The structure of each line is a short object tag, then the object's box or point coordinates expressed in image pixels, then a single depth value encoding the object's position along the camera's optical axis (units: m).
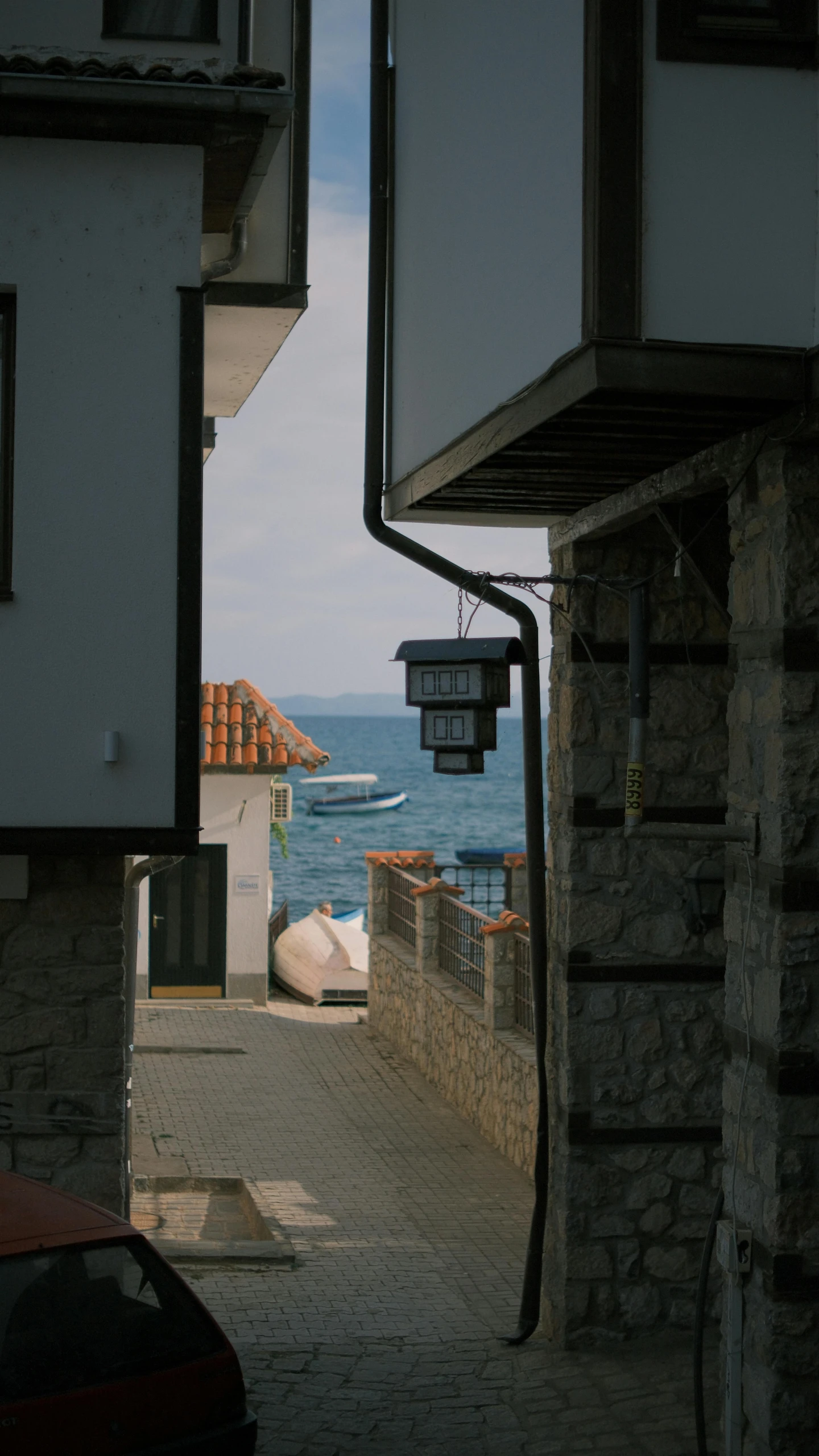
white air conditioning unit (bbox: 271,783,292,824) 23.40
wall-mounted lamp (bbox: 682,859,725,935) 8.05
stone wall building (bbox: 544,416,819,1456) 8.03
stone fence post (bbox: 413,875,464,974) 17.33
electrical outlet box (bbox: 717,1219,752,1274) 5.71
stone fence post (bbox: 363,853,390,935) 19.78
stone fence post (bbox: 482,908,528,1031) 13.99
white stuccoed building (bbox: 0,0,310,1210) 7.22
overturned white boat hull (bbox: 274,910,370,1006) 23.19
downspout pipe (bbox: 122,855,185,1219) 8.09
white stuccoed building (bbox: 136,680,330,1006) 21.28
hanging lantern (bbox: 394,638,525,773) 7.84
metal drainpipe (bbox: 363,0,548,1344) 8.41
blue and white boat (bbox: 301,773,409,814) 114.75
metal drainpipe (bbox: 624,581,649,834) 6.34
